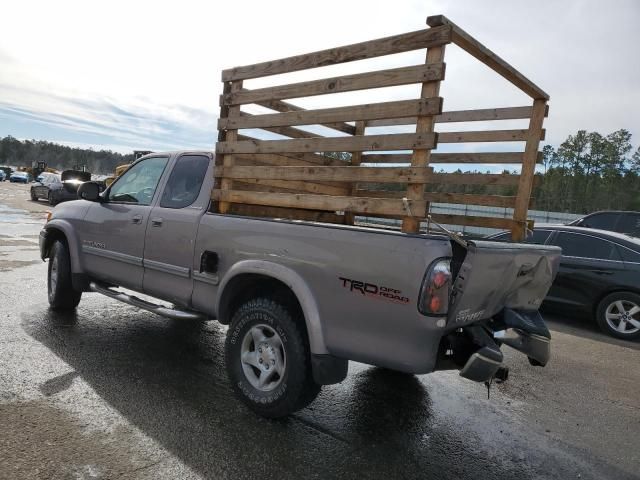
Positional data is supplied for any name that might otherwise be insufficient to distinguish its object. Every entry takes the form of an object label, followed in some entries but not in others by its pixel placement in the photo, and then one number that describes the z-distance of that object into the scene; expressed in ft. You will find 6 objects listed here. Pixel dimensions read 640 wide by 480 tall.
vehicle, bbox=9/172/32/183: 177.06
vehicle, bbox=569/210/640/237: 34.45
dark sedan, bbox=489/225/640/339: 22.04
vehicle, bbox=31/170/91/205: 76.84
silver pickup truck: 8.95
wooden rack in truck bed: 9.40
